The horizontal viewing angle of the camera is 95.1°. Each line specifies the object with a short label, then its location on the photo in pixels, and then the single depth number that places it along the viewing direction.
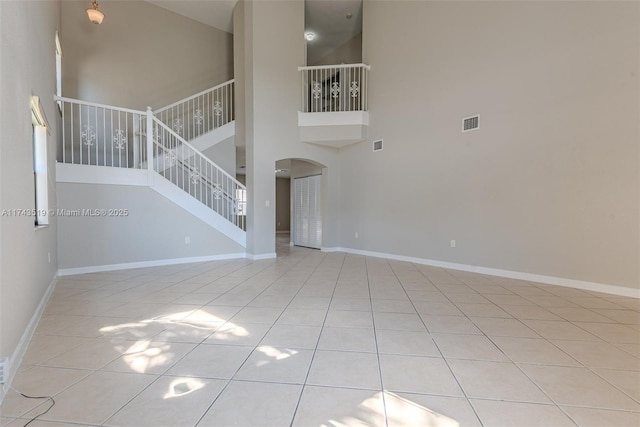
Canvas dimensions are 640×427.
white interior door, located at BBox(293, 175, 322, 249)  7.72
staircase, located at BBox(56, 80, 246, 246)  5.24
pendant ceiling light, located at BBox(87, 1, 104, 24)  4.76
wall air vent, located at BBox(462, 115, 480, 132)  4.67
